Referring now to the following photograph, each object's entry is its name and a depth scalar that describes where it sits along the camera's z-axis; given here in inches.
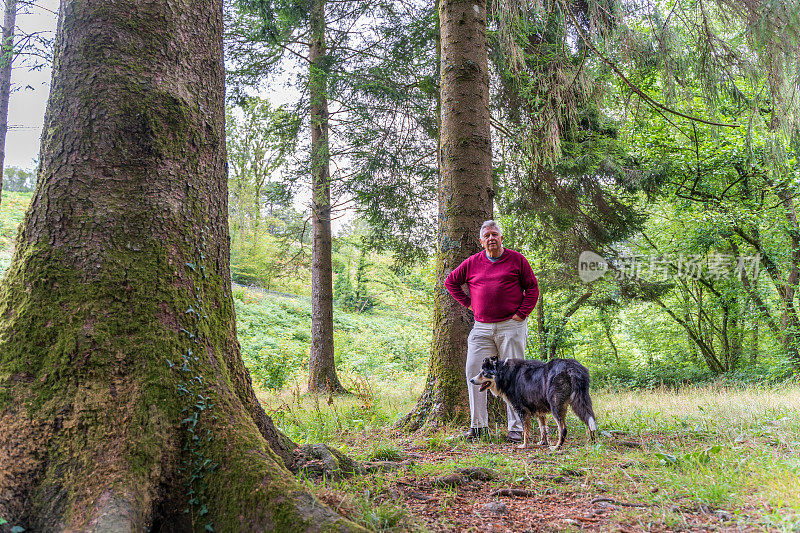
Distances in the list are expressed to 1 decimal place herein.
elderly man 184.9
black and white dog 168.9
